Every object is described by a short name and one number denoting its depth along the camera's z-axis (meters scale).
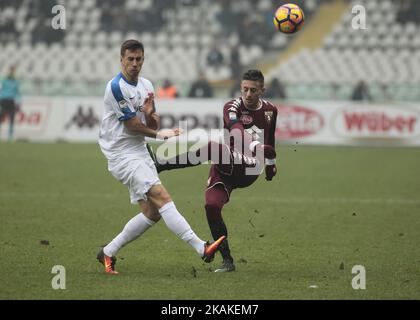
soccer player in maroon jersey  16.73
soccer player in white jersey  15.86
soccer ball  19.84
